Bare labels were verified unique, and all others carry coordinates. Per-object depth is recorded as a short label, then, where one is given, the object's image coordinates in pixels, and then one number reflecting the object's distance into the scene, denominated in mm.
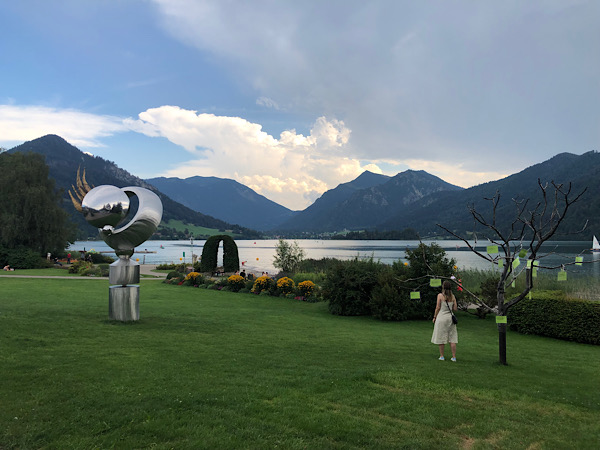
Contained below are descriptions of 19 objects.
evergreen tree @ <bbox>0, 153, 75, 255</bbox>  38375
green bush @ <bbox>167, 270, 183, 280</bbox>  27080
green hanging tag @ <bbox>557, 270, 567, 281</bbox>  7168
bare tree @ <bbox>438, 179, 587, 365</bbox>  7285
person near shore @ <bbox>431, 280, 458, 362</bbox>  8406
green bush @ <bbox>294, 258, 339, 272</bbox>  33975
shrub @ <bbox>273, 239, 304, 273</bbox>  34719
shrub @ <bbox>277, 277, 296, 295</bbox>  21203
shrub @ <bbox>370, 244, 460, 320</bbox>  15250
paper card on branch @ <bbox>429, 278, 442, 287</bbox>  7623
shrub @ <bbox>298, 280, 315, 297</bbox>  20516
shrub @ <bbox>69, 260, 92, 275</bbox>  30875
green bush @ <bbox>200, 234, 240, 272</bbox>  32688
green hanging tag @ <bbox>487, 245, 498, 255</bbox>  6924
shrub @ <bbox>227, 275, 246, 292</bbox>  22812
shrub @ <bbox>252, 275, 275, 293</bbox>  21688
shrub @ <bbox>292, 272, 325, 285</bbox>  24522
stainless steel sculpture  11188
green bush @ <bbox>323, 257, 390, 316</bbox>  16203
